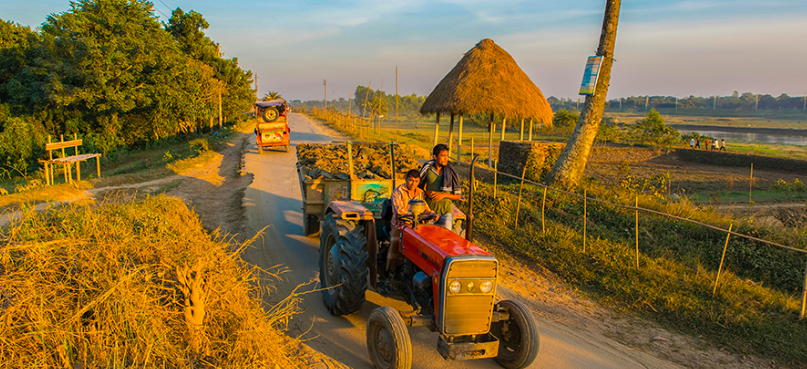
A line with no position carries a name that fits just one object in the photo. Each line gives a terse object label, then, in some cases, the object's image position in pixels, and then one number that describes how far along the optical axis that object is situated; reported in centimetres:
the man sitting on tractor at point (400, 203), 503
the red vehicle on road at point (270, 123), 1902
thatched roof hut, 1470
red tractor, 387
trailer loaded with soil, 755
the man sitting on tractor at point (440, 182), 544
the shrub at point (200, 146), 1932
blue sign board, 1145
